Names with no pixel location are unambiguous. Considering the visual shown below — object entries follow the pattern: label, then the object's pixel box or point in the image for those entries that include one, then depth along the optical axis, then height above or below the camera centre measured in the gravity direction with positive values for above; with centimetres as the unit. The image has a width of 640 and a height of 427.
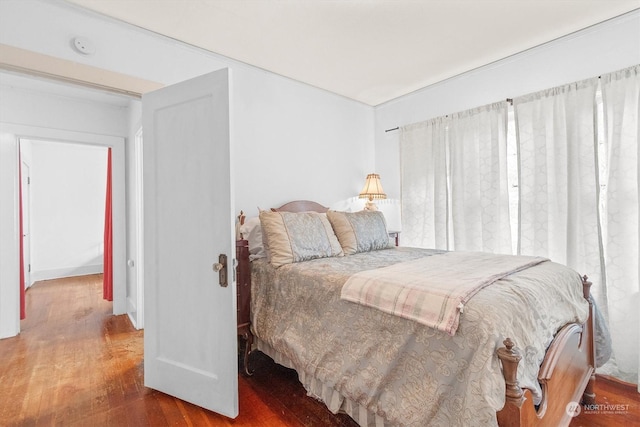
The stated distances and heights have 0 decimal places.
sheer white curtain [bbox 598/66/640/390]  223 -4
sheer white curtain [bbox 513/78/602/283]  242 +30
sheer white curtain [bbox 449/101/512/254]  293 +33
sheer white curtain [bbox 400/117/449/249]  337 +34
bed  116 -62
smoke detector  207 +117
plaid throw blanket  130 -34
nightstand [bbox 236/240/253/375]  221 -59
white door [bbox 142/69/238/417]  176 -16
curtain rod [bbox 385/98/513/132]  286 +106
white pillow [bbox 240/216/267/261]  249 -18
